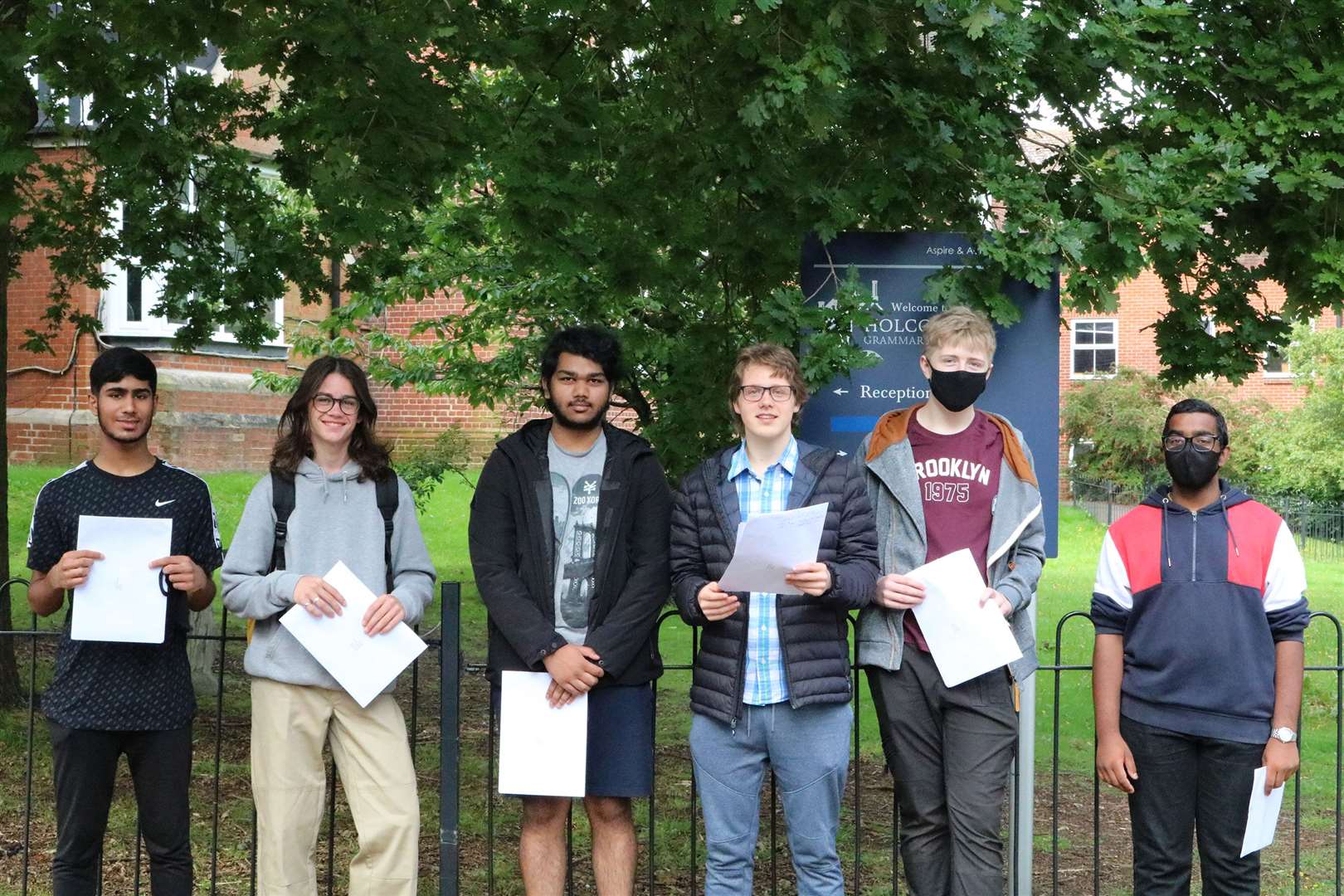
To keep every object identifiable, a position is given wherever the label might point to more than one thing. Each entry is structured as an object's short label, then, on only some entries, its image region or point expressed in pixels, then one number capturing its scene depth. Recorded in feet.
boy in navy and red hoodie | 14.19
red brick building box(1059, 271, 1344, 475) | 103.45
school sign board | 17.52
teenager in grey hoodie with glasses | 14.40
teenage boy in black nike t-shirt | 14.37
